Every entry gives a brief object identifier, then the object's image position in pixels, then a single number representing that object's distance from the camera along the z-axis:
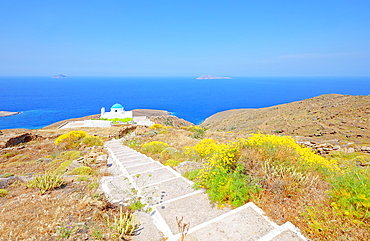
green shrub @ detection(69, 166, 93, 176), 6.84
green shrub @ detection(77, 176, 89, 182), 5.87
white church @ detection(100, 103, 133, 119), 43.59
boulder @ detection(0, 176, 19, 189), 6.11
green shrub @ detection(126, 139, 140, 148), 13.40
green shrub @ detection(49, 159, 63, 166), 9.59
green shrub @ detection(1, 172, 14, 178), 7.56
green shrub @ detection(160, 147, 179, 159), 8.57
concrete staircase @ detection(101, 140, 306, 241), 2.89
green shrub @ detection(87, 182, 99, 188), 5.15
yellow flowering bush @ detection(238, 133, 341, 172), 4.38
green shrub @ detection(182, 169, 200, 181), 5.22
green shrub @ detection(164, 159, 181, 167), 6.96
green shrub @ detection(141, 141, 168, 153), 10.27
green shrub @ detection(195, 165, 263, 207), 3.77
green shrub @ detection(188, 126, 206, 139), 16.97
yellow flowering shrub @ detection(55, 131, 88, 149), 14.00
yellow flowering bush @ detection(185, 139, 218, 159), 7.05
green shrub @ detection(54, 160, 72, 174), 7.54
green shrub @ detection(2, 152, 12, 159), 12.39
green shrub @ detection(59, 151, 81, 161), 10.67
